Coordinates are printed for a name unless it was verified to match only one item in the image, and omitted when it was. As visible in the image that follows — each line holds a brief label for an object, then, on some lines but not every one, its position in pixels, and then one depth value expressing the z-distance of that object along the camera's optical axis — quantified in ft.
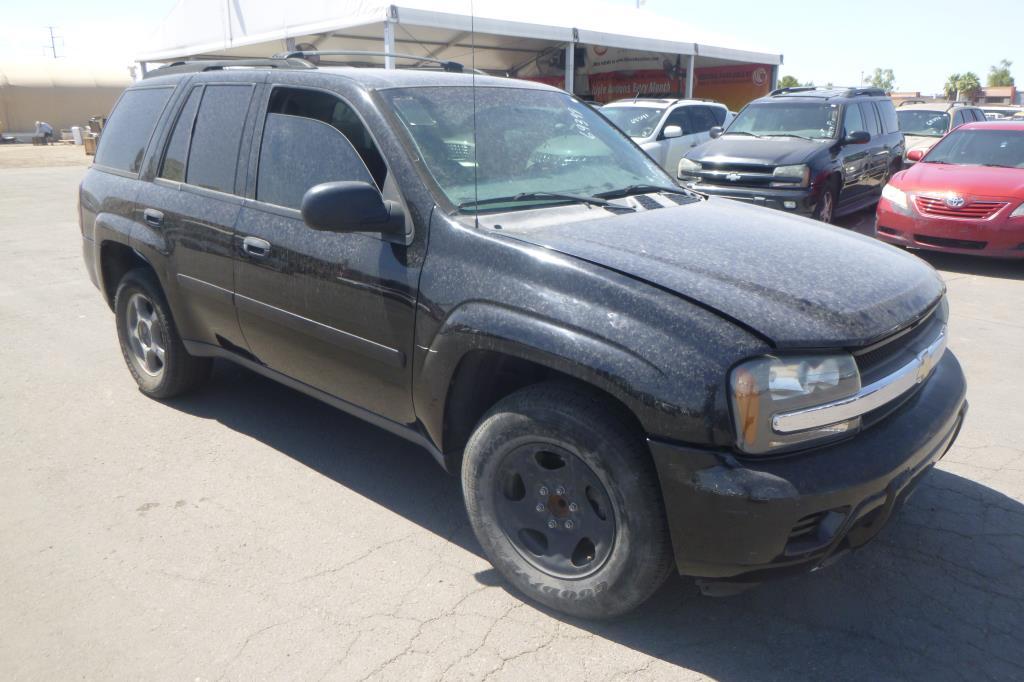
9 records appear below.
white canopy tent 48.93
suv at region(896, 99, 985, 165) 50.49
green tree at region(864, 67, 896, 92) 404.57
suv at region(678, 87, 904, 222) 31.50
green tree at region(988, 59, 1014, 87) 366.22
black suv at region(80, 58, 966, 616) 7.57
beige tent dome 141.49
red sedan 26.09
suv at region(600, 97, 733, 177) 39.65
